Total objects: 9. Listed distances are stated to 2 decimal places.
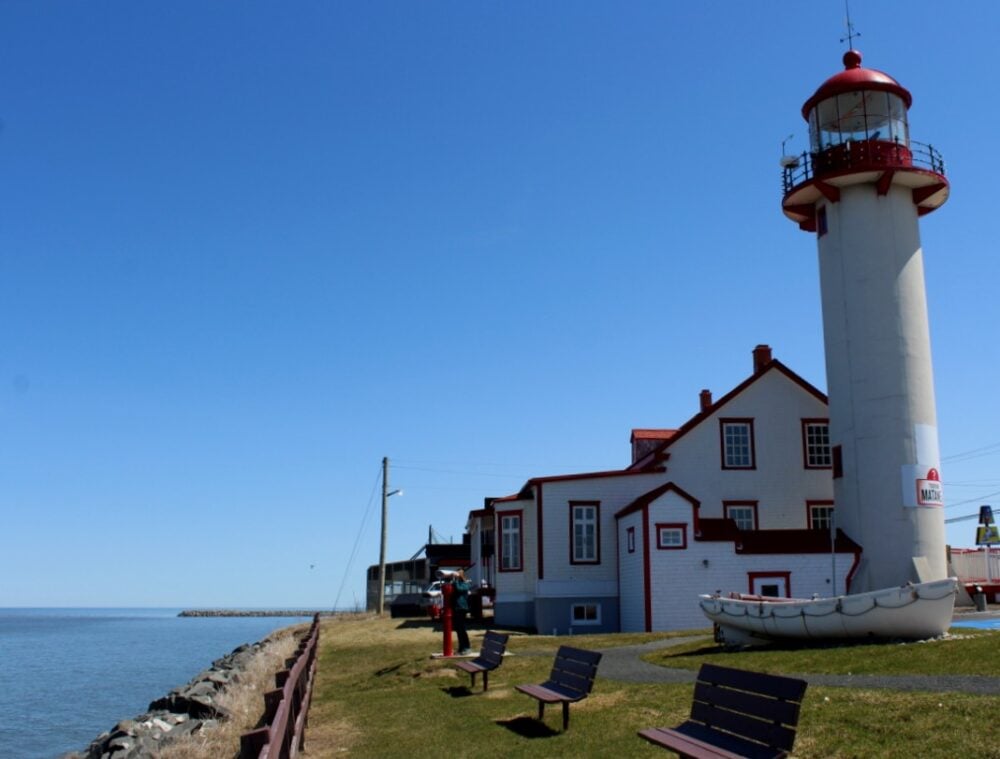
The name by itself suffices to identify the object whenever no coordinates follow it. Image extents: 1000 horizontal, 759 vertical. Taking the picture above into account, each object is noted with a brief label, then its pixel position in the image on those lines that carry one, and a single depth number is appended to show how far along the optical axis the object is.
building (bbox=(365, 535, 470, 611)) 57.72
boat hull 19.39
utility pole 48.47
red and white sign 27.03
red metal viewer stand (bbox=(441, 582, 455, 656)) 20.11
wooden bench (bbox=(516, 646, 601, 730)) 11.77
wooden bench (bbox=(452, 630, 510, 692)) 15.39
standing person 20.81
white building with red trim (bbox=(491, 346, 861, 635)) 32.62
